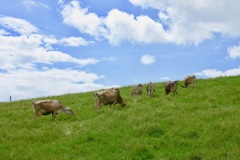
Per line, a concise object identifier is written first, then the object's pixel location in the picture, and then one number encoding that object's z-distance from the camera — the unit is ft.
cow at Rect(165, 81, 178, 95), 87.51
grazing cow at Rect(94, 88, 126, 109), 74.54
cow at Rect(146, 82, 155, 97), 89.73
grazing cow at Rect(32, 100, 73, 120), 70.95
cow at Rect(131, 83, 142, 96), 93.09
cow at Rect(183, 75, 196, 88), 101.16
